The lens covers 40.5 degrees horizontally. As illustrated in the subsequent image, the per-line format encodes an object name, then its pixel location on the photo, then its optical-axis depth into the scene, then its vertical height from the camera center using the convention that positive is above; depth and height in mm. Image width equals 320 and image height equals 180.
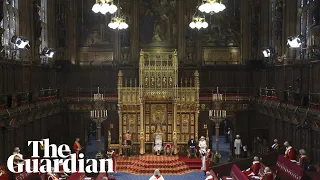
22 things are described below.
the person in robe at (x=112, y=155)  21344 -3522
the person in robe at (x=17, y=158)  16308 -2788
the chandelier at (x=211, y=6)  15000 +2698
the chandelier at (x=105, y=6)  16469 +2972
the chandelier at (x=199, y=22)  22359 +3183
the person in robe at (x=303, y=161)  16753 -3050
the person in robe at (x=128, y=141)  25281 -3346
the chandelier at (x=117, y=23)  22406 +3219
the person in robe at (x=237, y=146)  25672 -3723
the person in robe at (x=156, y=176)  15931 -3404
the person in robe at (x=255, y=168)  17609 -3463
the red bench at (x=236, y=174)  15929 -3534
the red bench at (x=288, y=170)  15500 -3342
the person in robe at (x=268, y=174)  15281 -3214
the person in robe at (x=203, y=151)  22380 -3522
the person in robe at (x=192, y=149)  25047 -3783
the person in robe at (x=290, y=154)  18600 -3050
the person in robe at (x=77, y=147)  22906 -3331
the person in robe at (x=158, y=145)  25266 -3612
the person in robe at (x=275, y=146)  21516 -3117
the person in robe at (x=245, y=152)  25844 -4149
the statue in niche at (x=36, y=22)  24255 +3536
